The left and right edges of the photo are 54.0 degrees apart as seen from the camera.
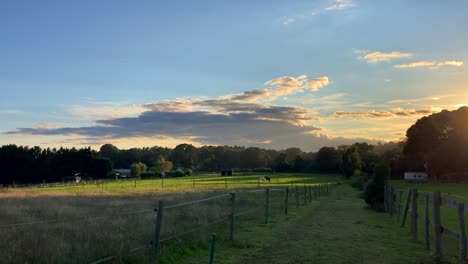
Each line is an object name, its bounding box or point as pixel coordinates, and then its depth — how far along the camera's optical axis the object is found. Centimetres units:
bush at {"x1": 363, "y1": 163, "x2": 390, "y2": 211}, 2712
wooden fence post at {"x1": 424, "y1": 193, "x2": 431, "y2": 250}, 1327
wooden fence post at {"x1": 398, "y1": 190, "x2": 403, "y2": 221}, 1968
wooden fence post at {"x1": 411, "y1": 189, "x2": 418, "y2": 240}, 1525
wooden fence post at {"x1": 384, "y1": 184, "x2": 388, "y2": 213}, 2565
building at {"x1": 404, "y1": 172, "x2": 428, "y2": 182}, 9500
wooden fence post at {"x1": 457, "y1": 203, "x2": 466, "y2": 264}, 1016
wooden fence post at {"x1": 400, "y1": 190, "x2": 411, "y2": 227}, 1713
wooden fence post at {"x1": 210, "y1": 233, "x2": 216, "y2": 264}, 918
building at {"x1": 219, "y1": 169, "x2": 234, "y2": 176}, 14196
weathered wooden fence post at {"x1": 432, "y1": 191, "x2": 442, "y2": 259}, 1161
